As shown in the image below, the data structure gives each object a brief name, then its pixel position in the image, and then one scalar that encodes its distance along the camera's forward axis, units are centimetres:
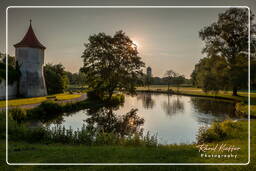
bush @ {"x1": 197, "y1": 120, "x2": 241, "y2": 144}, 752
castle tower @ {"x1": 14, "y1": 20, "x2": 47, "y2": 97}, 2194
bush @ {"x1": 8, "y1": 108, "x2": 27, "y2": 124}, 1305
